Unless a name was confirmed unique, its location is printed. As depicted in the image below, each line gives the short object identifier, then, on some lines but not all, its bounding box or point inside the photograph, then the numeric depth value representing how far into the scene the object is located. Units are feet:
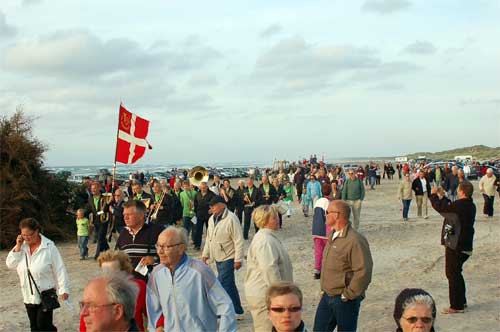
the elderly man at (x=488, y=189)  60.03
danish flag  36.21
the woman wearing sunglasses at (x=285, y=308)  10.16
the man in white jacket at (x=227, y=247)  23.63
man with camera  23.21
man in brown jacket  15.93
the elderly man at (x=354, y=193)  50.75
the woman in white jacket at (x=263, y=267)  16.99
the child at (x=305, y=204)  66.74
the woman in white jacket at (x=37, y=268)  18.71
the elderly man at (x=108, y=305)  9.15
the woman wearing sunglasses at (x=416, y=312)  10.25
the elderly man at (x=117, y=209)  36.63
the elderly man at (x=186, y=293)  13.38
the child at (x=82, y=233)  40.96
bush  46.55
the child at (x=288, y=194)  64.38
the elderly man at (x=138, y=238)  17.66
